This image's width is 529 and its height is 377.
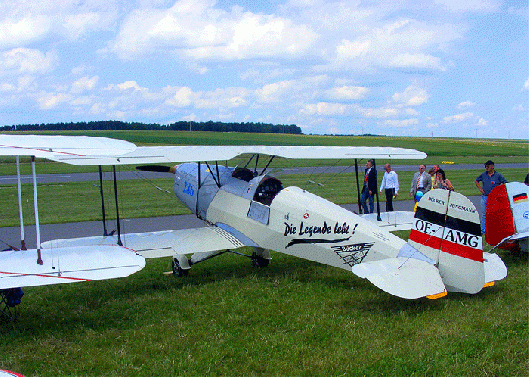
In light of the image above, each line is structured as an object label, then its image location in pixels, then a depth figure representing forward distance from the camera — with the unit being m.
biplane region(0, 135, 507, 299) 5.61
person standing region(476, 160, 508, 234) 10.27
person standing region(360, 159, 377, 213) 12.78
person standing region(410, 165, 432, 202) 12.02
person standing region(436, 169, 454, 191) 11.10
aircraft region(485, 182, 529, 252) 8.34
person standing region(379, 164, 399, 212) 13.72
